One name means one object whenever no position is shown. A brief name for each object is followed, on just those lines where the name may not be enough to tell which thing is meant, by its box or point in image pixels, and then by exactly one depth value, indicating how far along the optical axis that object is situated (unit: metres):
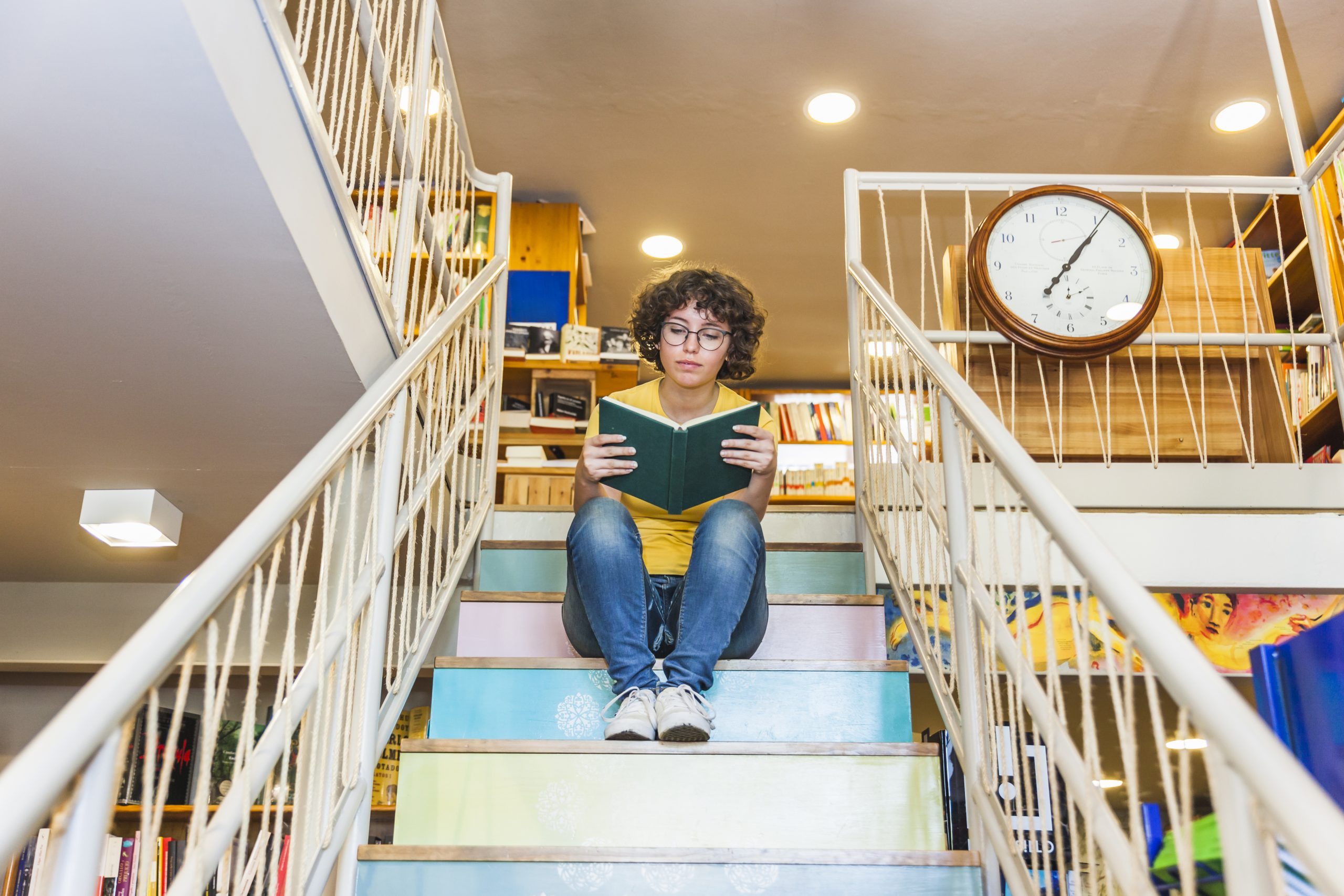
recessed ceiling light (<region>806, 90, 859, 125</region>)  3.79
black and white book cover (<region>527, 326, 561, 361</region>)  4.12
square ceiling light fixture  2.49
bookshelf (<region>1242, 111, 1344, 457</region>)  3.24
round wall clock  2.54
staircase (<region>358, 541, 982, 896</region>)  1.41
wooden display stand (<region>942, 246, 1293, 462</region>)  2.70
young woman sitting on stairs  1.68
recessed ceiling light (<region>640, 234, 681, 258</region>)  4.75
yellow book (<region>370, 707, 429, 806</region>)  3.26
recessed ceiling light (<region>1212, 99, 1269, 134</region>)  3.80
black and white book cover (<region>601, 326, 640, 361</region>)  4.14
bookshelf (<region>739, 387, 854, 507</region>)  5.54
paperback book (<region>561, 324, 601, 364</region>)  4.09
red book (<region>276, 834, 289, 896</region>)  2.59
